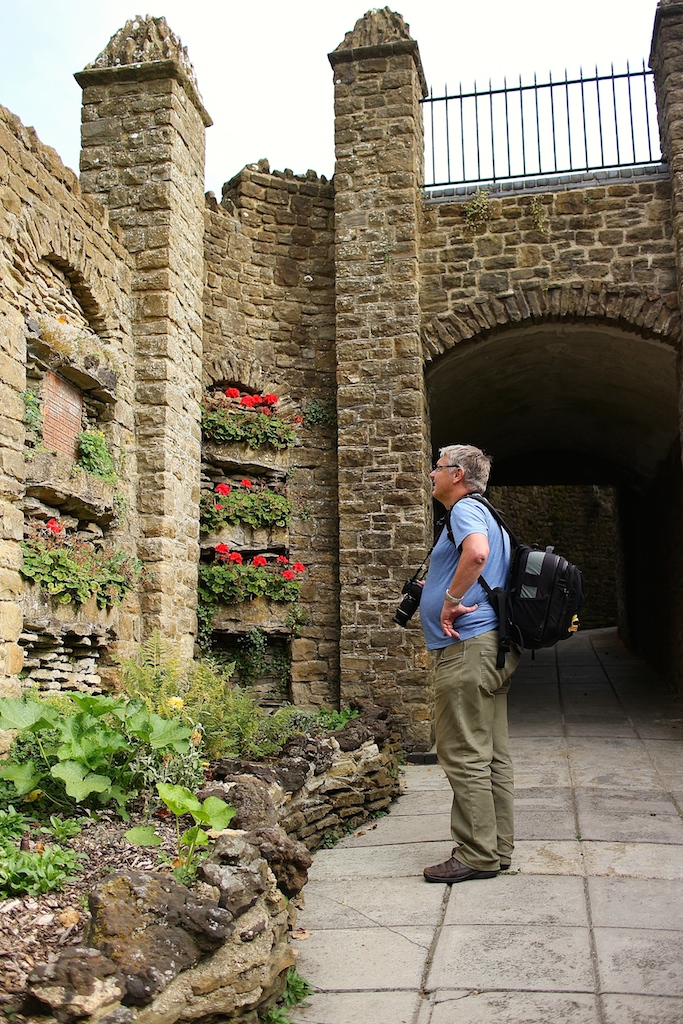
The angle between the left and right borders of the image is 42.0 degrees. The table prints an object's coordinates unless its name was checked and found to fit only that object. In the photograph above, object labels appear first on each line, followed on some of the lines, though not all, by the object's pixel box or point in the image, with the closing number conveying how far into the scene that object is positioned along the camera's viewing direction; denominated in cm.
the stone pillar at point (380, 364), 738
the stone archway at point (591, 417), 789
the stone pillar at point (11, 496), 470
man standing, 379
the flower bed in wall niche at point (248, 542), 756
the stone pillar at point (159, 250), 660
